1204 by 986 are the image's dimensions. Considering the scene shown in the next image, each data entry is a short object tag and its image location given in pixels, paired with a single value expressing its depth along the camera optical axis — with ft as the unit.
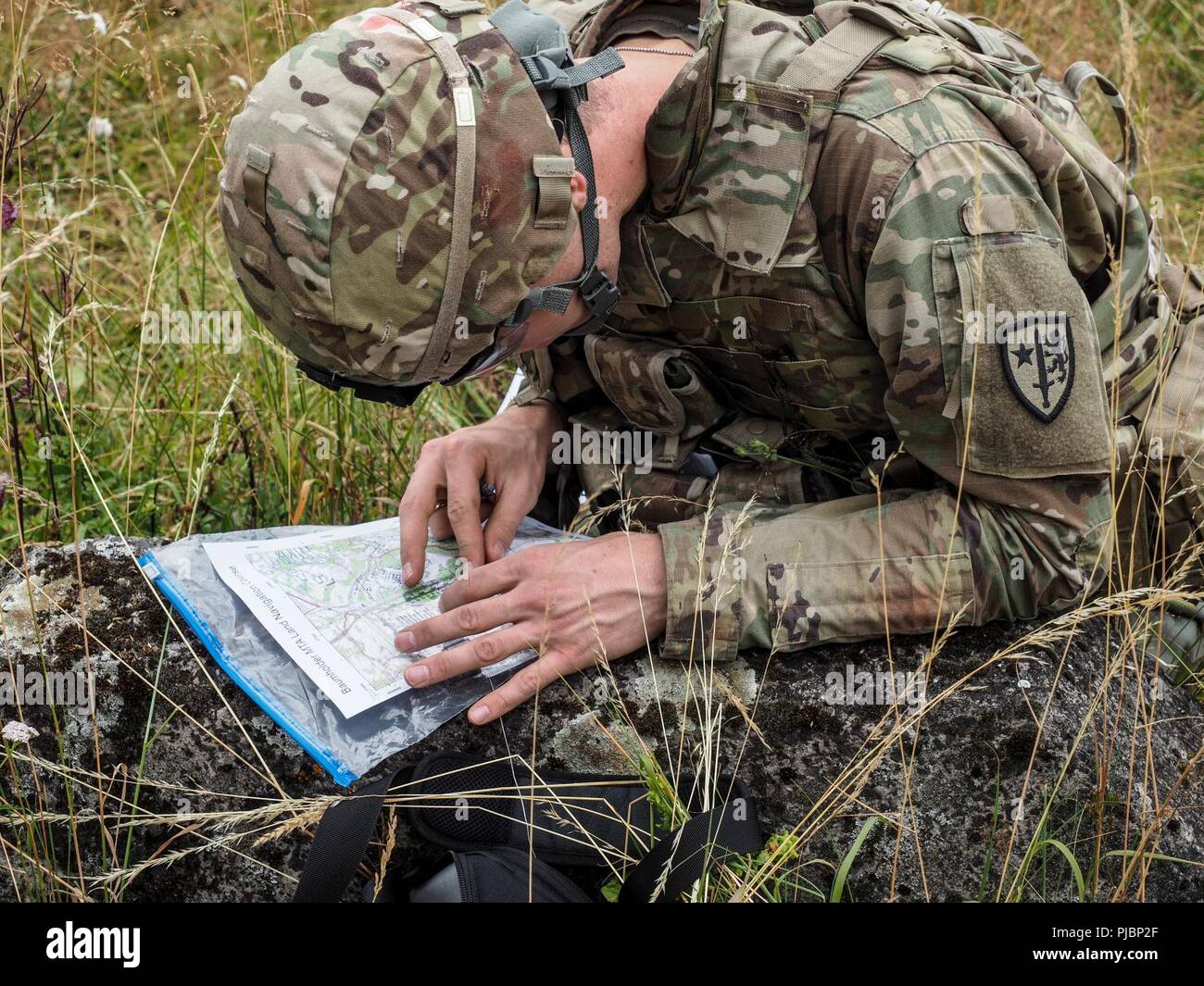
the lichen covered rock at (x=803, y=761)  6.75
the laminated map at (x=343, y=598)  7.00
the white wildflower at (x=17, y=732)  6.54
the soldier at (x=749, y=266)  6.00
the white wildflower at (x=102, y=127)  11.18
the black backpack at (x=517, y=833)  6.11
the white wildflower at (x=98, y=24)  8.58
